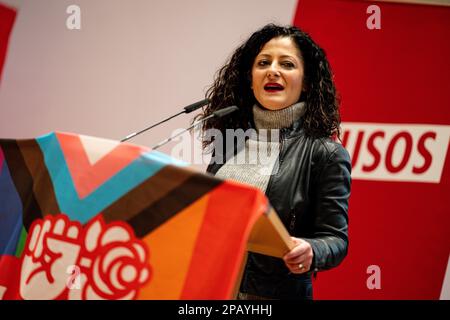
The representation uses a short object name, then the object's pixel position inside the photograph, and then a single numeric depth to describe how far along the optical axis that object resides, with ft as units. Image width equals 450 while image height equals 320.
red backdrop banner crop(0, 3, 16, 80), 16.82
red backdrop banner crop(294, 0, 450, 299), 16.46
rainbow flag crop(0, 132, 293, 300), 11.59
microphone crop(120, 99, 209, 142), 13.31
